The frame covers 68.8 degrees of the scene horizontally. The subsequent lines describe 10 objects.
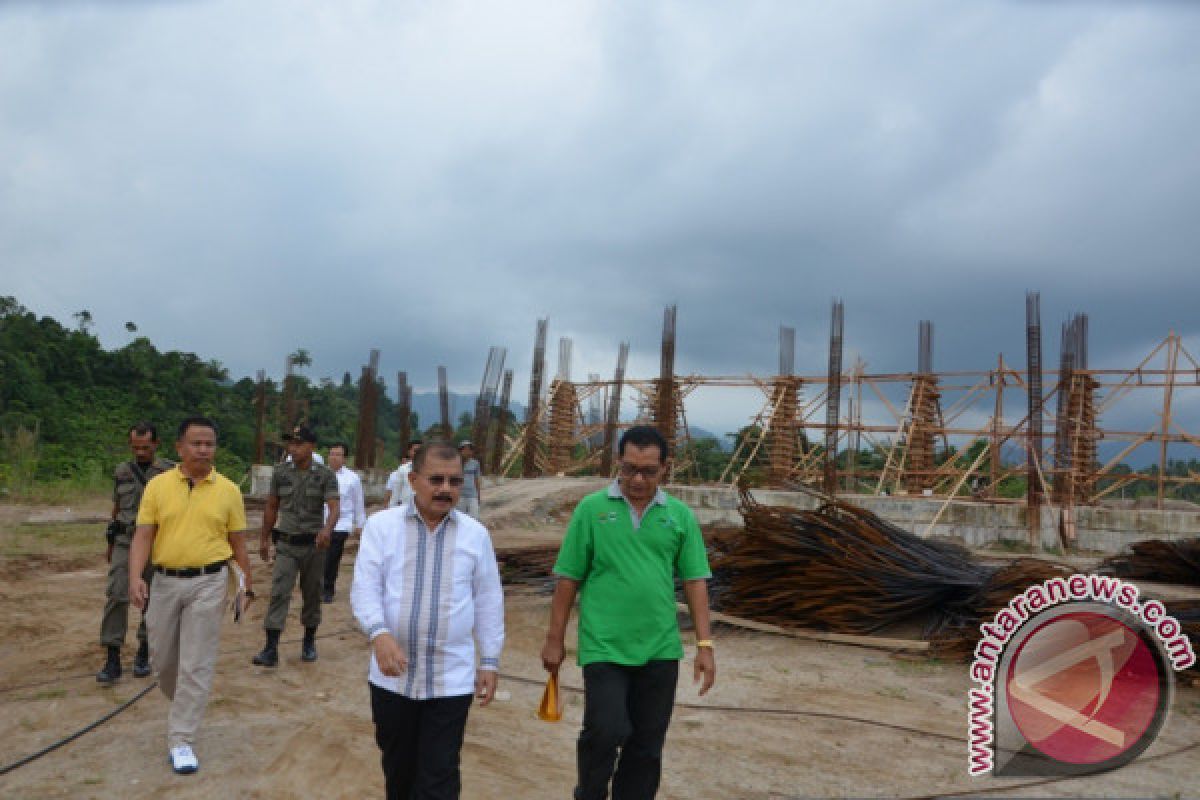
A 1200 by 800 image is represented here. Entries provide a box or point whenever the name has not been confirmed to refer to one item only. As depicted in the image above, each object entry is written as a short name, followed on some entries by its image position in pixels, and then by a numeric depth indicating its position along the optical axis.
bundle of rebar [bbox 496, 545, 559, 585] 9.11
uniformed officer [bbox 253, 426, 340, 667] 5.92
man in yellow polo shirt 3.93
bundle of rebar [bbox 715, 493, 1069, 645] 6.99
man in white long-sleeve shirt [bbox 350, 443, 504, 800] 2.71
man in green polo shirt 3.00
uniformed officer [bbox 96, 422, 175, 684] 5.16
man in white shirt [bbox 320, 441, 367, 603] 7.80
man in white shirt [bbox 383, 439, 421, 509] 8.44
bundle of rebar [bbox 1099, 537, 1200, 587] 9.10
